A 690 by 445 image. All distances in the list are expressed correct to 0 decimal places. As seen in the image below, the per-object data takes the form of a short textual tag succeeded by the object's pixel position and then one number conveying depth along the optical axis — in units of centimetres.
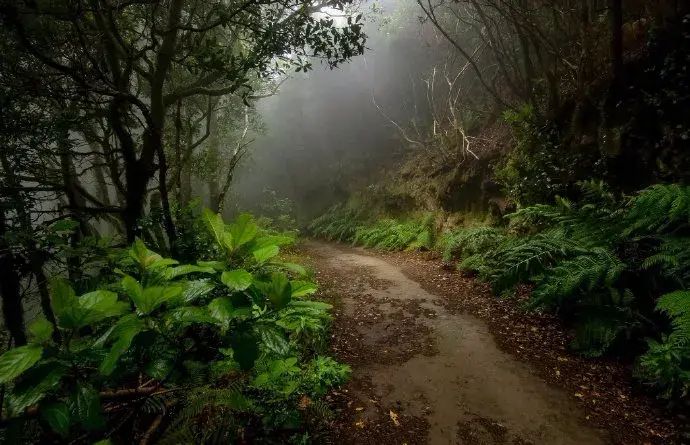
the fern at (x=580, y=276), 423
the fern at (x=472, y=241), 799
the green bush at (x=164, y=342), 133
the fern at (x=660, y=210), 406
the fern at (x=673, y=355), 323
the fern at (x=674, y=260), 376
